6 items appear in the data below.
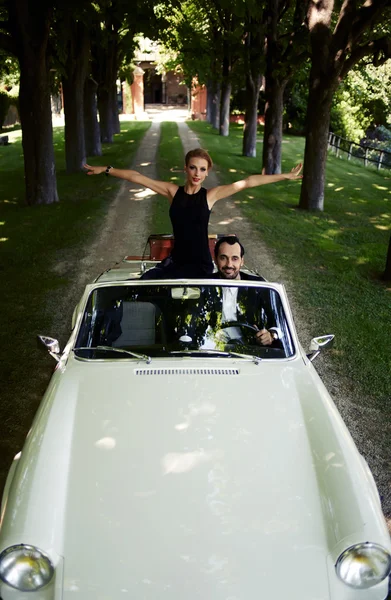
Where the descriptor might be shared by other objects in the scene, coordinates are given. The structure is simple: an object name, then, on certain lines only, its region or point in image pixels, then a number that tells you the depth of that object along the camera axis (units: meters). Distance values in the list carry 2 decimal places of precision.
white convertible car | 2.48
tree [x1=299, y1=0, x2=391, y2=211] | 12.20
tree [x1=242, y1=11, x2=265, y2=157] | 18.59
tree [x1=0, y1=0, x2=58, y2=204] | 12.62
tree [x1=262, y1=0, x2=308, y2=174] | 16.52
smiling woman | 4.93
